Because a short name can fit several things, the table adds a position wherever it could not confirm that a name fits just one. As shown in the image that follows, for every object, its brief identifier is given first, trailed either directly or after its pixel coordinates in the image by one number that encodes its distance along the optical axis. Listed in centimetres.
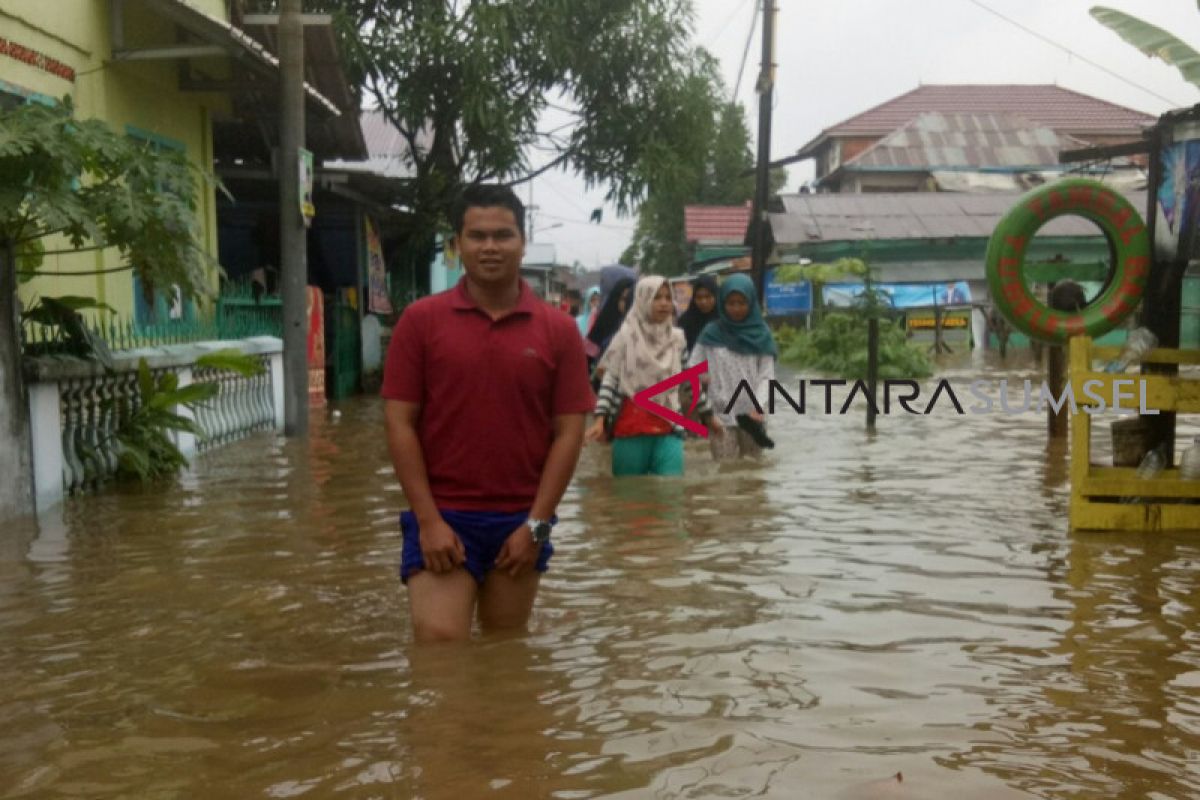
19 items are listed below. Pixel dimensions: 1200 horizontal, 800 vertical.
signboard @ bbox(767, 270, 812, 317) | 3372
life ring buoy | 813
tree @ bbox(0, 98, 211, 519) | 685
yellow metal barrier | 718
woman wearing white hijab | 886
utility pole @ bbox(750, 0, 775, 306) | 2167
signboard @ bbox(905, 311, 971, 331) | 3078
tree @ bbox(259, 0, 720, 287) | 2122
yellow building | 999
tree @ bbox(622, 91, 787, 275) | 5022
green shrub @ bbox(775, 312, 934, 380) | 2253
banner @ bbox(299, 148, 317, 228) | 1243
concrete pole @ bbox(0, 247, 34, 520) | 748
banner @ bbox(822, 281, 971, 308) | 3198
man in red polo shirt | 406
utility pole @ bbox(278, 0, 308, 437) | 1222
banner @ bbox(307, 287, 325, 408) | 1734
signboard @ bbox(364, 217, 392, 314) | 2067
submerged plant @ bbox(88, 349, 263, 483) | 922
